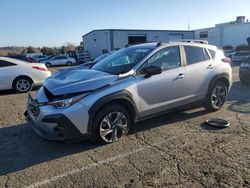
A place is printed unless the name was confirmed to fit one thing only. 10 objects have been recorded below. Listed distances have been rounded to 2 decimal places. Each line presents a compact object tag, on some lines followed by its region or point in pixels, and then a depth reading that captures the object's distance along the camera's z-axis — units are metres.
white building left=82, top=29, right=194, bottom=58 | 29.20
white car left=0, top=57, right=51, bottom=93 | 7.09
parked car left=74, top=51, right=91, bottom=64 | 27.04
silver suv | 3.05
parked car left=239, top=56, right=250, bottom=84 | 7.26
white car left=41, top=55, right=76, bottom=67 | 24.72
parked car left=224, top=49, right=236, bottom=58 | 18.05
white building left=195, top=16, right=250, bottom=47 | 28.23
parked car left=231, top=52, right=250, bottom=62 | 14.46
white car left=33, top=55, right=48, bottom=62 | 26.58
